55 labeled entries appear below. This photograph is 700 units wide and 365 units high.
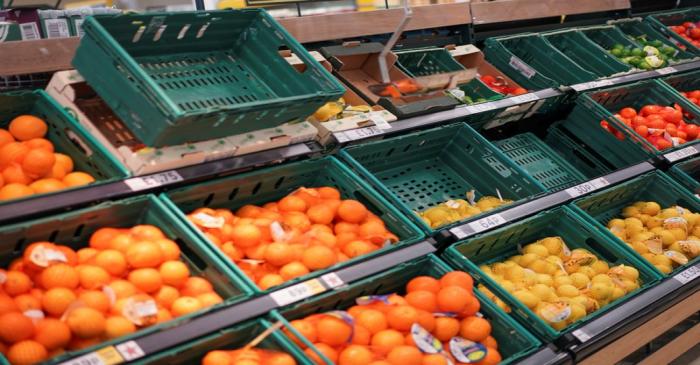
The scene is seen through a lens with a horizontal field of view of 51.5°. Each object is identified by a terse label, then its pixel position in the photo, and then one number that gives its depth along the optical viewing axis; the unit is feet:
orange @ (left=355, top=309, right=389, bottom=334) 7.89
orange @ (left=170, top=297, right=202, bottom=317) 6.93
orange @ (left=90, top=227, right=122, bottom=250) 7.35
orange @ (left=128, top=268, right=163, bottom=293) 7.00
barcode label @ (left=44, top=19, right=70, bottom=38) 11.22
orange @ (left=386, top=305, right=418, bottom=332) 7.95
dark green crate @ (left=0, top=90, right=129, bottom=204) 7.92
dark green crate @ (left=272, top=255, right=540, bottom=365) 7.95
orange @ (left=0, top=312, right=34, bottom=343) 5.95
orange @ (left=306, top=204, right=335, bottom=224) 9.07
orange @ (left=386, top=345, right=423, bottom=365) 7.48
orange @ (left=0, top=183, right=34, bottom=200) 7.18
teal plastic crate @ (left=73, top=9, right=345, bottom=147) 7.66
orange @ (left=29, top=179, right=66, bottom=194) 7.42
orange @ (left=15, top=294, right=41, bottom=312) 6.38
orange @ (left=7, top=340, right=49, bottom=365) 5.86
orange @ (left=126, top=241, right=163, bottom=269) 7.13
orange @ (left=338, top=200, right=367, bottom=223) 9.18
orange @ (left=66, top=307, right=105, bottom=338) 6.20
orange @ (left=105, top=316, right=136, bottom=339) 6.36
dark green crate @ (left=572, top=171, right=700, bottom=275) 12.63
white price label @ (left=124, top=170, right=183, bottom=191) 7.66
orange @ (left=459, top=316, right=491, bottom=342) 8.30
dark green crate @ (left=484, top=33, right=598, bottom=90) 14.49
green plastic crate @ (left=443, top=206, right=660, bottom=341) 9.65
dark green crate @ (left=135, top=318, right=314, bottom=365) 6.54
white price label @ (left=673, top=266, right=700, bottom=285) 10.94
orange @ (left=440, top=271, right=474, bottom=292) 8.49
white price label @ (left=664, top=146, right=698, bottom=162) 13.42
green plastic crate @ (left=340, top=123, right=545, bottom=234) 11.21
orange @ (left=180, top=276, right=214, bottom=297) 7.26
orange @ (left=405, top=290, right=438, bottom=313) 8.29
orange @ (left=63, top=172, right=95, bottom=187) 7.68
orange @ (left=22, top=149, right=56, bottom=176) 7.52
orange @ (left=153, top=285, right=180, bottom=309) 7.04
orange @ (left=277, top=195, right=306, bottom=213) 9.12
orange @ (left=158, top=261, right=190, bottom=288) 7.20
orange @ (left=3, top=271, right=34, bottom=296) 6.52
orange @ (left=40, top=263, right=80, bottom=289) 6.64
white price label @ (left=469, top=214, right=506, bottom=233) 9.79
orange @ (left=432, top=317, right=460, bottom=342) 8.20
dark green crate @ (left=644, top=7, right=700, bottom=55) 18.01
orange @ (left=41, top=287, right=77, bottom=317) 6.46
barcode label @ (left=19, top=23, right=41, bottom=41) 10.65
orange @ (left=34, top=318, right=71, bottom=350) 6.09
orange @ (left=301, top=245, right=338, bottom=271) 8.02
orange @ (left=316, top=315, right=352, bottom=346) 7.47
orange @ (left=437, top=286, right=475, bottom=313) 8.24
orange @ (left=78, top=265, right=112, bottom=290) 6.78
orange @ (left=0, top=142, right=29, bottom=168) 7.67
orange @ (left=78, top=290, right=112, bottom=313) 6.48
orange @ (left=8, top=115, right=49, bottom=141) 7.96
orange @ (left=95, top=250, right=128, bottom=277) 7.01
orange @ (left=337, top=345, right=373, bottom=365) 7.36
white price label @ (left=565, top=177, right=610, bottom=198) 11.41
